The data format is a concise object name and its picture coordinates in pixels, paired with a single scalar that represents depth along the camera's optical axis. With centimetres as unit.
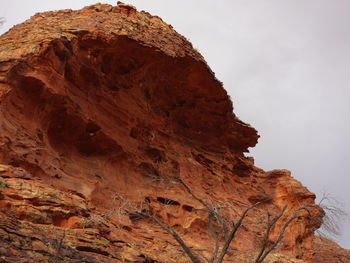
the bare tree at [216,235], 870
